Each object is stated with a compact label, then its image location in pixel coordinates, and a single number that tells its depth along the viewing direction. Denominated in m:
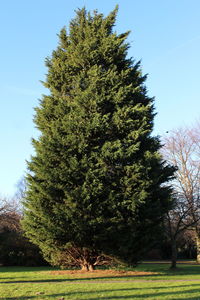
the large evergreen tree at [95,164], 15.16
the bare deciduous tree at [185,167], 30.30
